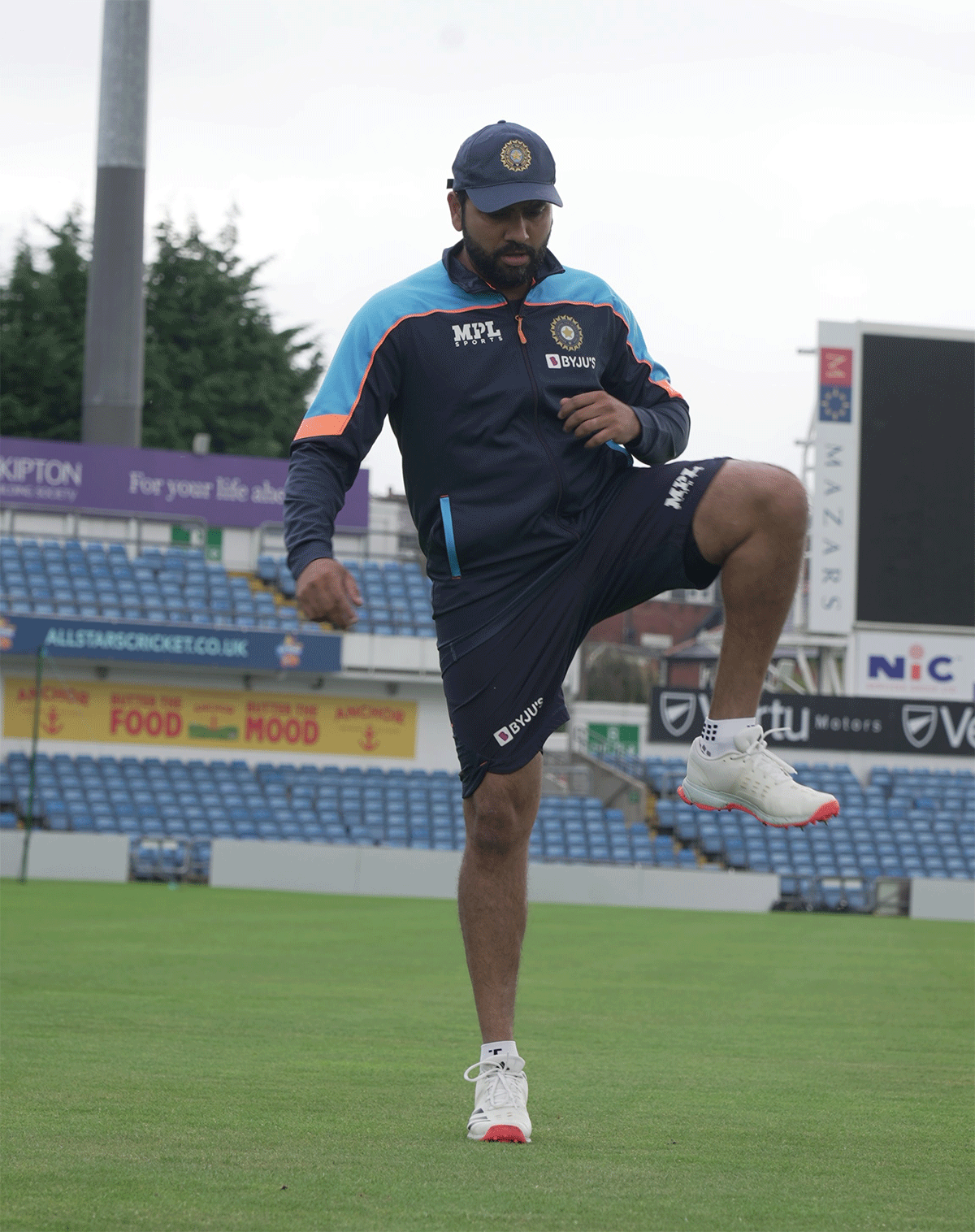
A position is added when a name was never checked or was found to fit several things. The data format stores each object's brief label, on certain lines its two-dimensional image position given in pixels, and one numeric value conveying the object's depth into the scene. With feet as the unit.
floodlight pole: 107.34
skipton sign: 103.60
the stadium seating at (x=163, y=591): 95.09
